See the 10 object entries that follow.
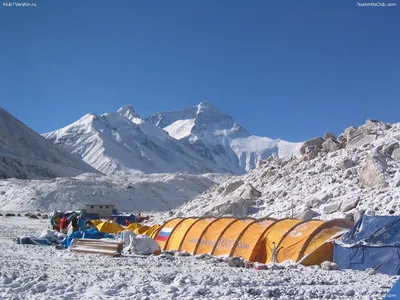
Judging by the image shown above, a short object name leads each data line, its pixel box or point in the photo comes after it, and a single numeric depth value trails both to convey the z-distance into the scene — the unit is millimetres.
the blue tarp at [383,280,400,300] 7414
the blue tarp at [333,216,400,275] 15492
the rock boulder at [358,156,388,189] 23656
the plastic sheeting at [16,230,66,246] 24469
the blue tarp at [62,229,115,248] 23133
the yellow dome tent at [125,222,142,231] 29153
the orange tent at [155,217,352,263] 17547
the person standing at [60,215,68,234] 31688
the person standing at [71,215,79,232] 26016
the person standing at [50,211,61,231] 35397
